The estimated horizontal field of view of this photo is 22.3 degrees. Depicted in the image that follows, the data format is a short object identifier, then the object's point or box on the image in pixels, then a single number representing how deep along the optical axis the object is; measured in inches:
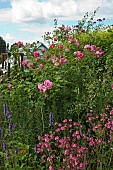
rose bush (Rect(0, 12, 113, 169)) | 143.5
